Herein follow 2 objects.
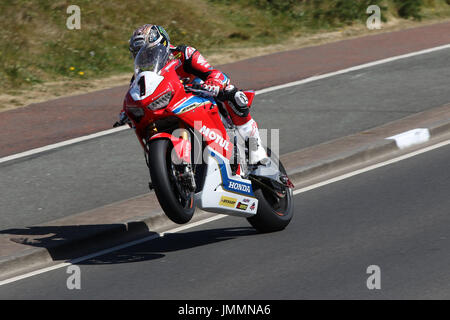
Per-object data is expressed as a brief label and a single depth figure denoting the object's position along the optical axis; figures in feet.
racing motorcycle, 49.08
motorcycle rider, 52.11
